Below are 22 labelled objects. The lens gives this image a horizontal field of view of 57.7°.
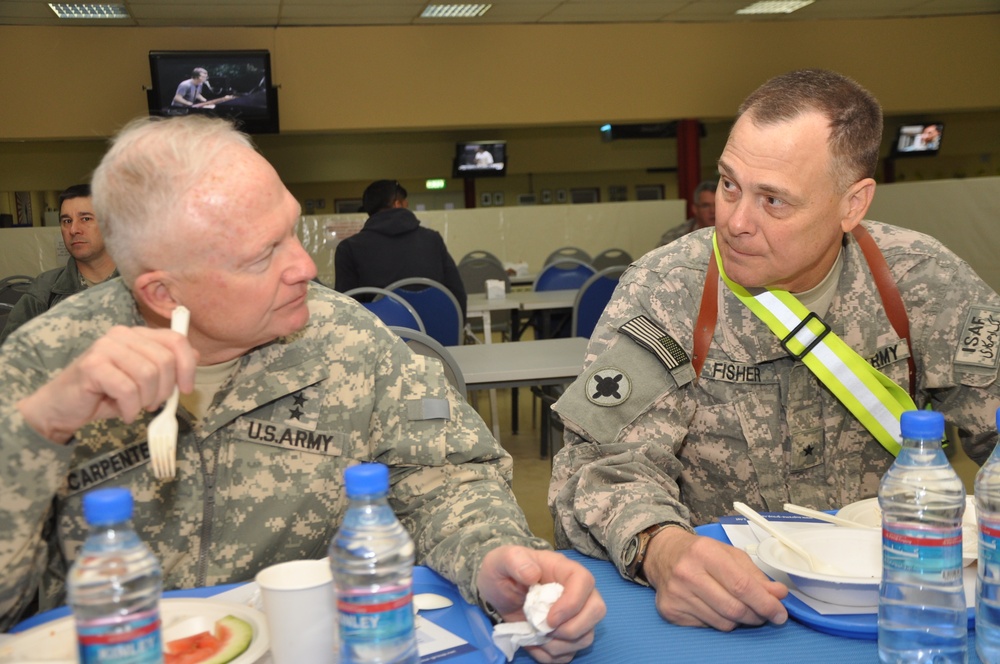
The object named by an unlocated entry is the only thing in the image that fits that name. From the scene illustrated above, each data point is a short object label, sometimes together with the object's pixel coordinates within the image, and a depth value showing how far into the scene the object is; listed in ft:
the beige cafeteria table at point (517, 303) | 17.35
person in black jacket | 17.24
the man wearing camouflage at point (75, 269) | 12.75
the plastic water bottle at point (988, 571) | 2.98
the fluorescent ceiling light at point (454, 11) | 26.89
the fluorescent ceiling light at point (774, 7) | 28.37
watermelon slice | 2.97
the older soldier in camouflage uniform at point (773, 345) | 4.91
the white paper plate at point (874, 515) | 3.92
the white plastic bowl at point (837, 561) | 3.39
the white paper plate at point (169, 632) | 3.07
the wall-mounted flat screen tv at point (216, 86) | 26.11
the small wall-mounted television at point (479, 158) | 38.91
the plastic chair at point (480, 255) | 29.35
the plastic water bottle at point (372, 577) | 2.64
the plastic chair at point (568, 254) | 29.50
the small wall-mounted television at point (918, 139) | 40.06
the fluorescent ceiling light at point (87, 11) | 24.95
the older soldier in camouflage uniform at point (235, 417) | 3.44
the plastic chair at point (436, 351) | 9.32
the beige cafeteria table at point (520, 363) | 9.89
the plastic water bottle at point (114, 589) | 2.42
